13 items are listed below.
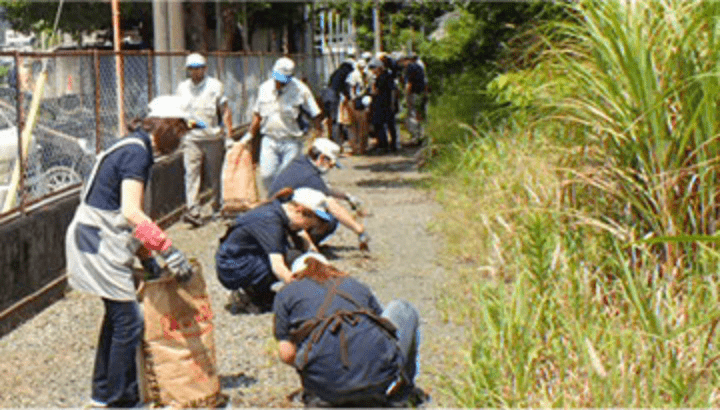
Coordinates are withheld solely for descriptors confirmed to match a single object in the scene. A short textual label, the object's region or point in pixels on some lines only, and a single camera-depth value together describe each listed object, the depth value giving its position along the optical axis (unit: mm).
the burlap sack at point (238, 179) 12172
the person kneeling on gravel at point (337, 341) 5629
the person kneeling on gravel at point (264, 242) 7098
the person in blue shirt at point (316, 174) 9750
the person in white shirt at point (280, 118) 12016
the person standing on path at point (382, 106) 21156
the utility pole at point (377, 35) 27797
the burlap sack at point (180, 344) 6191
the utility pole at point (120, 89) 12625
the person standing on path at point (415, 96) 22031
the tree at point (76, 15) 37062
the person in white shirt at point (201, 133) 12383
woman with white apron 5938
